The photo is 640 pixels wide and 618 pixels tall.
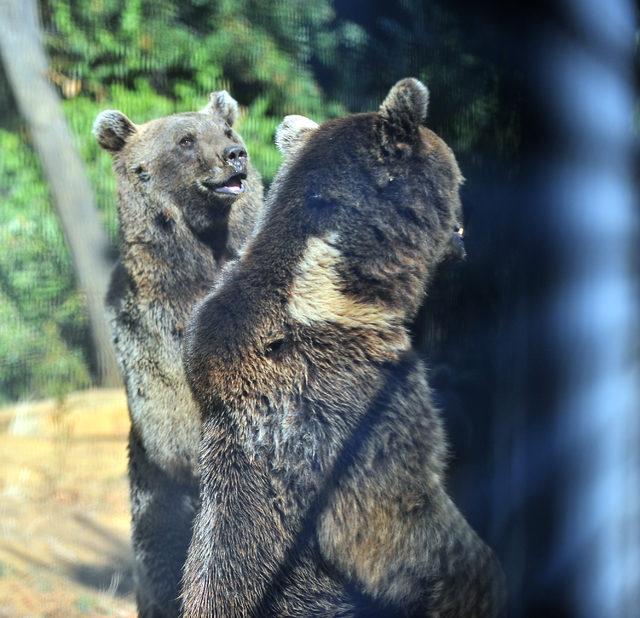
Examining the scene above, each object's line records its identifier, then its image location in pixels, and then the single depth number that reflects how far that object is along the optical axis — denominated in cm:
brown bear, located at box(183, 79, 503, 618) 513
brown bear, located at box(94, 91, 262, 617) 753
